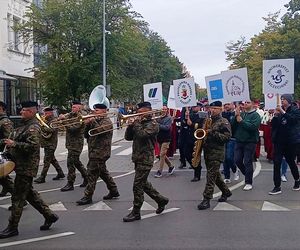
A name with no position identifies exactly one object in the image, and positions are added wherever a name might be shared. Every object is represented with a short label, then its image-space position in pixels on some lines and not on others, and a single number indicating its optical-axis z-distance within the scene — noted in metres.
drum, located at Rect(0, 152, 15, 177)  7.27
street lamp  32.05
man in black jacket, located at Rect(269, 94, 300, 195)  10.00
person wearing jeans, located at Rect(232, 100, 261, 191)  10.39
